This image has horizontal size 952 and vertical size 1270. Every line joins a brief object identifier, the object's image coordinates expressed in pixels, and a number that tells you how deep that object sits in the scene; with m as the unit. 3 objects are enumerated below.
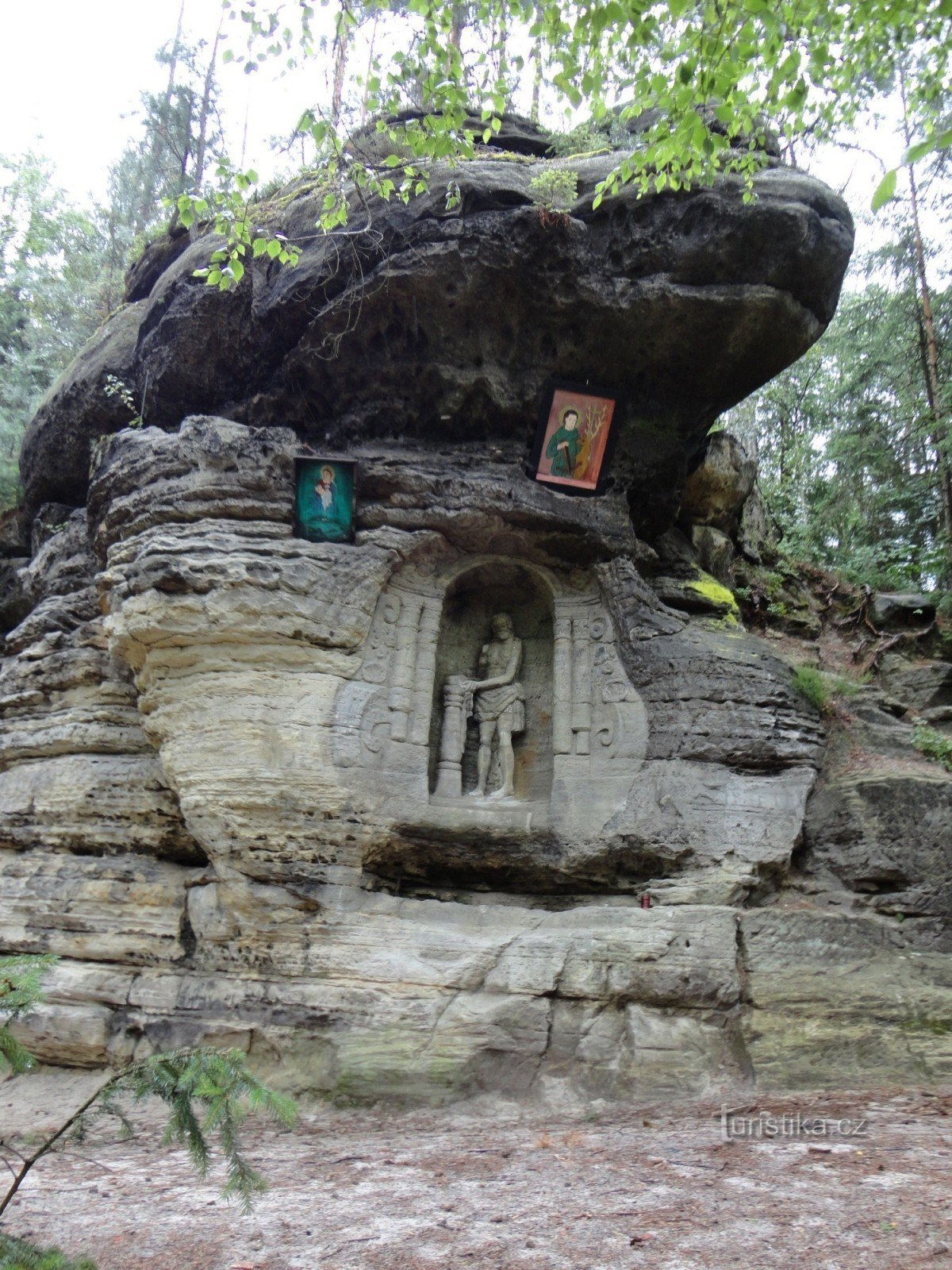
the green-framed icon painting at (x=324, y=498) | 8.95
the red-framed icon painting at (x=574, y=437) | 9.66
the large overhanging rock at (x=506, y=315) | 9.02
